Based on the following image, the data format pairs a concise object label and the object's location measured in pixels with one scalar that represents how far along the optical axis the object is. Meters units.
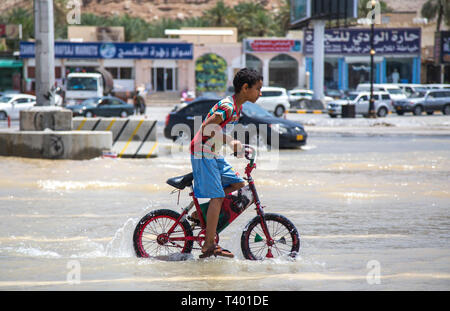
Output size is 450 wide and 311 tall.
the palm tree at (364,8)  92.00
